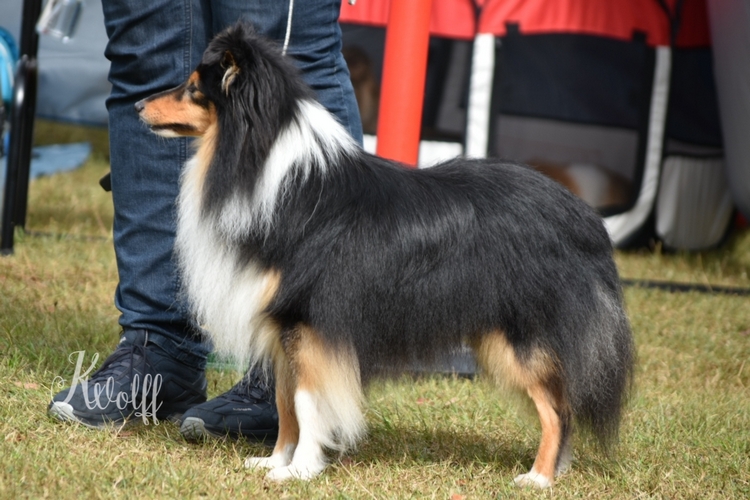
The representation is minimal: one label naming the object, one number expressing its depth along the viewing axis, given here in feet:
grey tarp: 41.57
